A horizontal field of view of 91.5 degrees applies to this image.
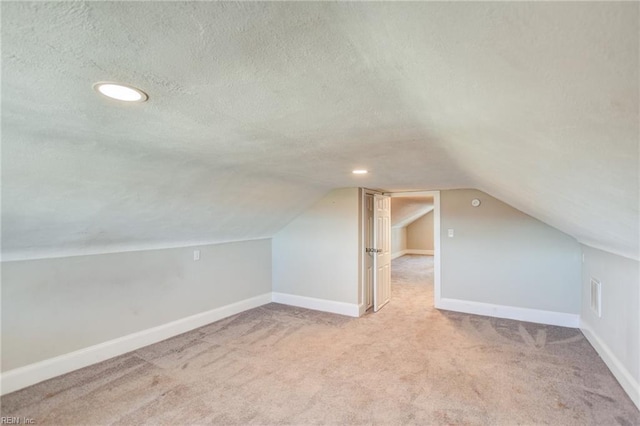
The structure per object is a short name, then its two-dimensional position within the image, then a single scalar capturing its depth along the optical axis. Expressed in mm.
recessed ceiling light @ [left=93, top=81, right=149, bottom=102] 1097
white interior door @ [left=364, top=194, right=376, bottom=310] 4480
